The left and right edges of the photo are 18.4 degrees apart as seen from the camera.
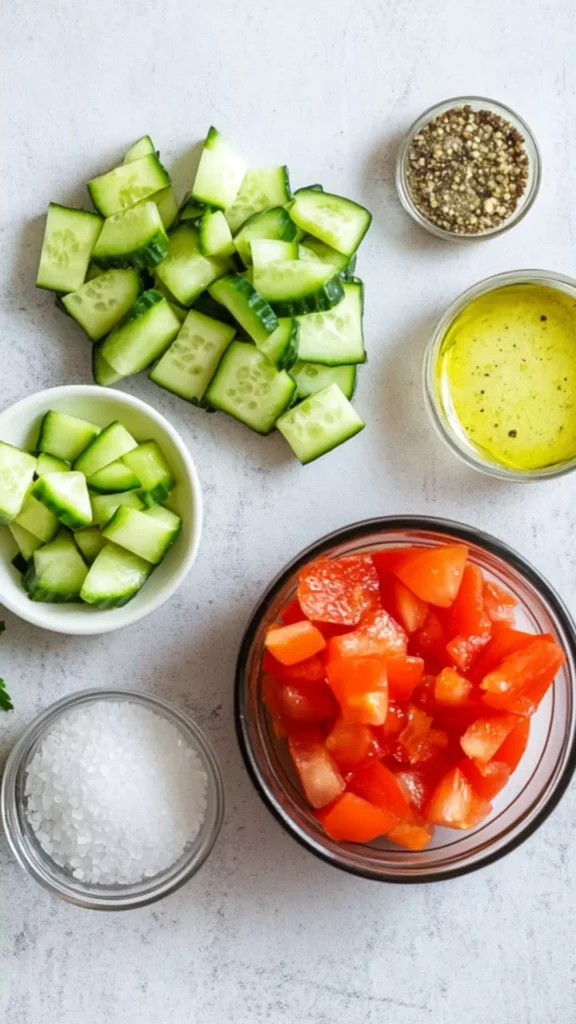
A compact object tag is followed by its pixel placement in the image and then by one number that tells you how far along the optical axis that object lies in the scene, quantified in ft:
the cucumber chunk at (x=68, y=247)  2.32
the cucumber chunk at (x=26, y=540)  2.29
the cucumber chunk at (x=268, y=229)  2.29
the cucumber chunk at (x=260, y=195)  2.35
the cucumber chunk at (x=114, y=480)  2.26
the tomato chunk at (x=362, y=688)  2.10
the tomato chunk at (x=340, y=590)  2.15
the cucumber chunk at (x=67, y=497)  2.21
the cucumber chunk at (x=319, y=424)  2.33
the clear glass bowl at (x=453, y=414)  2.34
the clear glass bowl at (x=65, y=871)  2.29
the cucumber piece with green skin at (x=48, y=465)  2.26
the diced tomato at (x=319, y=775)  2.16
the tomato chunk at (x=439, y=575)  2.15
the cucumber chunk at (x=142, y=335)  2.30
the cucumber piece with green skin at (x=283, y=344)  2.28
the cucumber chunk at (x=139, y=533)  2.25
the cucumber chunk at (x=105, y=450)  2.26
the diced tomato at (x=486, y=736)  2.13
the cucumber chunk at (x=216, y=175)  2.32
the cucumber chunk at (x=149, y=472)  2.27
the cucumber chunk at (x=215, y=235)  2.29
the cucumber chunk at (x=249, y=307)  2.25
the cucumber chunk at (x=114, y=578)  2.24
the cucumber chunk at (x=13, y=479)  2.23
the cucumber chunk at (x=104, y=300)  2.32
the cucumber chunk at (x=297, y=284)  2.26
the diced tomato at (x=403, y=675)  2.14
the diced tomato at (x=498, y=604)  2.21
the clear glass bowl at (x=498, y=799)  2.21
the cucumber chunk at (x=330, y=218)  2.32
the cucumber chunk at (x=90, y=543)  2.29
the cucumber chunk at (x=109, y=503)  2.28
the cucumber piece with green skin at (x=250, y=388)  2.32
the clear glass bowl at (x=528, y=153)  2.37
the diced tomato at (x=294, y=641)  2.14
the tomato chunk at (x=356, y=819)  2.15
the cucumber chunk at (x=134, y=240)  2.27
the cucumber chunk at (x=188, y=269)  2.31
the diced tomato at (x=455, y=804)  2.14
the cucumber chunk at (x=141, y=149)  2.35
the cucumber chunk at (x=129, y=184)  2.32
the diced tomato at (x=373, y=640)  2.12
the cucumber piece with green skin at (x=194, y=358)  2.33
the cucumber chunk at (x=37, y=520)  2.27
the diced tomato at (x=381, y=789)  2.15
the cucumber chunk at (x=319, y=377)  2.36
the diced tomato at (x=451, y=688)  2.14
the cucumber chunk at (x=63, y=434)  2.27
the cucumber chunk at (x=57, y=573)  2.25
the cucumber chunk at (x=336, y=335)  2.33
